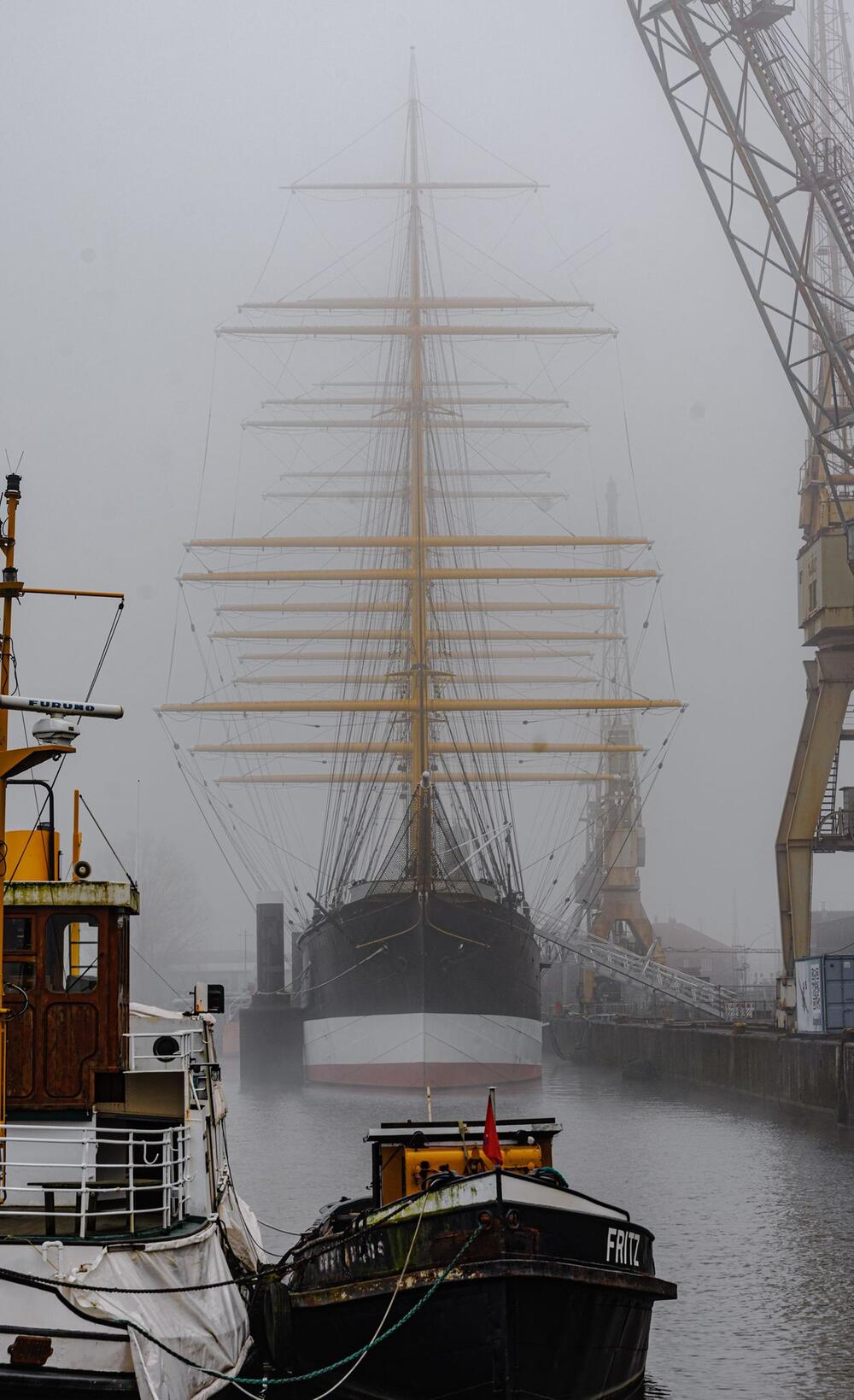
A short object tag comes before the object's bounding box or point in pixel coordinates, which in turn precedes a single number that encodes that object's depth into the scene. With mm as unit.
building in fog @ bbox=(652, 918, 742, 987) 179312
